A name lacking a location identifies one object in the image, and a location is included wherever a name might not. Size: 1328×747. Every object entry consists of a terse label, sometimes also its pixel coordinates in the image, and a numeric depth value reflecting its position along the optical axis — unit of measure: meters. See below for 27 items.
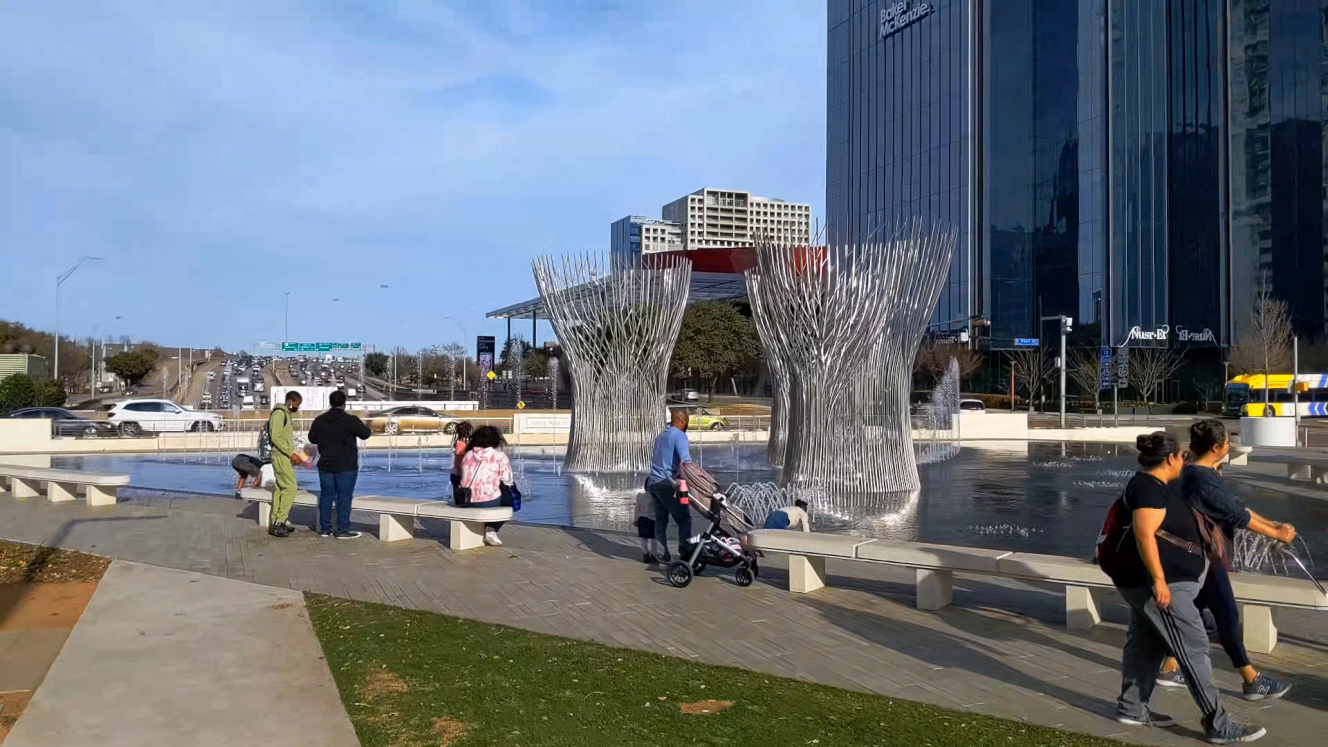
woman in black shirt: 4.62
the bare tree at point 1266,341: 50.40
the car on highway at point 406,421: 32.81
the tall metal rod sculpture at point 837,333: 13.87
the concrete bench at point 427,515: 9.57
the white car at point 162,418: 32.53
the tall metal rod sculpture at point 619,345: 18.06
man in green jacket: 10.28
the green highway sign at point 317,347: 67.19
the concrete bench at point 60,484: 13.09
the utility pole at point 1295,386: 42.00
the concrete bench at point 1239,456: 20.17
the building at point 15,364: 44.97
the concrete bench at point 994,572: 5.78
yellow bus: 48.69
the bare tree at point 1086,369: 56.53
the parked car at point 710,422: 36.00
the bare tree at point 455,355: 89.19
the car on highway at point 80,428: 26.80
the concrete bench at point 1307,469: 17.62
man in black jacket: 10.02
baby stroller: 8.02
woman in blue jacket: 5.09
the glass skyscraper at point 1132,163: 56.62
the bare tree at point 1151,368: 55.88
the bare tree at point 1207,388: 58.66
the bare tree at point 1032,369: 60.09
